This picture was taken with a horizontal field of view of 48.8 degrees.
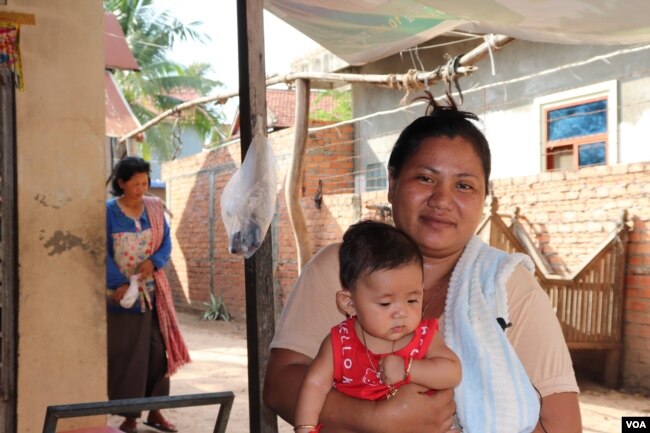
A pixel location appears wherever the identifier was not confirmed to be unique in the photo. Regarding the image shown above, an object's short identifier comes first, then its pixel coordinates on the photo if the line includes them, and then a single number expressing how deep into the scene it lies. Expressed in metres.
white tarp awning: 3.24
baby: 1.81
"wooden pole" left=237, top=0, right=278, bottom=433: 3.27
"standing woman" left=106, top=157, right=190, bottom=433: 5.29
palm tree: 21.91
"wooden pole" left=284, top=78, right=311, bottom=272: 7.80
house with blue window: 9.13
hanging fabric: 3.89
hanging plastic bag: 3.50
